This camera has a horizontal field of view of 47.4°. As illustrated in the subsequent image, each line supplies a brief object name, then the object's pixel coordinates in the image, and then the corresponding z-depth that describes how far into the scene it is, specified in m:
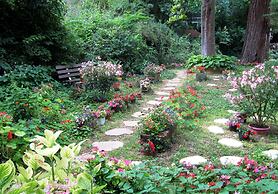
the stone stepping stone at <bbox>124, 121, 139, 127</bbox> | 5.14
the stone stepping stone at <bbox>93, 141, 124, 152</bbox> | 4.20
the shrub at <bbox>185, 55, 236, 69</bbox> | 9.59
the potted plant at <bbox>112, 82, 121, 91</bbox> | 7.43
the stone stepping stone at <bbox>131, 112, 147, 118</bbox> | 5.54
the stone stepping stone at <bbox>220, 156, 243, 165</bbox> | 3.57
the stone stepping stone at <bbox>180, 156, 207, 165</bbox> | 3.65
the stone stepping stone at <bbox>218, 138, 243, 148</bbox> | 4.16
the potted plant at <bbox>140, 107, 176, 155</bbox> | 4.04
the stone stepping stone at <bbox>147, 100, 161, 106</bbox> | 6.38
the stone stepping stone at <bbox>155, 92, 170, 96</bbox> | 7.15
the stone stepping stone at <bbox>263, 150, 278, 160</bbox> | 3.72
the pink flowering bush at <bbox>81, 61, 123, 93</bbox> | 6.48
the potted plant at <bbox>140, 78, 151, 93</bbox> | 7.35
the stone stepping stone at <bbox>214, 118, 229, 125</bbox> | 5.12
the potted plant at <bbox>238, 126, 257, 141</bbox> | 4.30
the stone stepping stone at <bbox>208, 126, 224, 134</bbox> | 4.68
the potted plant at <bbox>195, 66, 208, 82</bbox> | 8.43
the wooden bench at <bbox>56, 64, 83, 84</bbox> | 7.80
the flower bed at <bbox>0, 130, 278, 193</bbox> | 1.76
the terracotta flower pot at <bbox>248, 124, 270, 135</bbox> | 4.58
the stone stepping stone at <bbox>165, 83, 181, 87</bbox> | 8.08
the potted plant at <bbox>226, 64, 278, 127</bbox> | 4.50
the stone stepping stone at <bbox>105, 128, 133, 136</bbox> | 4.77
